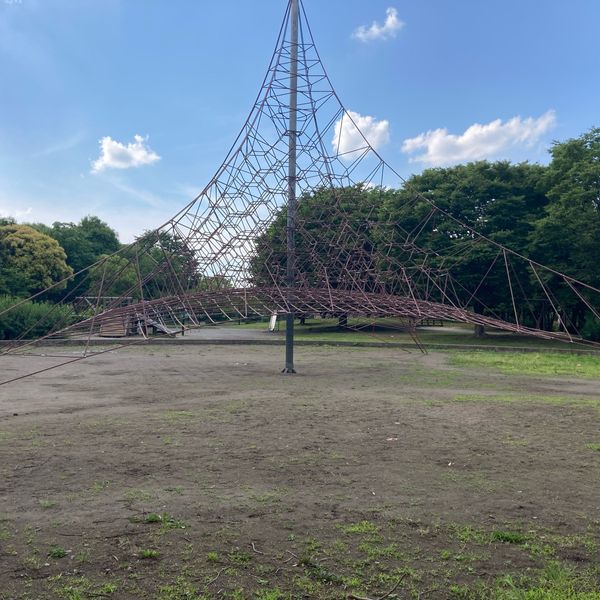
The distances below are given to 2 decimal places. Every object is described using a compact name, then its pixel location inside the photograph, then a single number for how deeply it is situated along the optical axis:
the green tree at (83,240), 49.75
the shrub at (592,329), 22.86
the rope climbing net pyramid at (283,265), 11.38
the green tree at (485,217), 23.84
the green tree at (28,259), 32.31
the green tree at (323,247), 13.69
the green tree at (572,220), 21.06
